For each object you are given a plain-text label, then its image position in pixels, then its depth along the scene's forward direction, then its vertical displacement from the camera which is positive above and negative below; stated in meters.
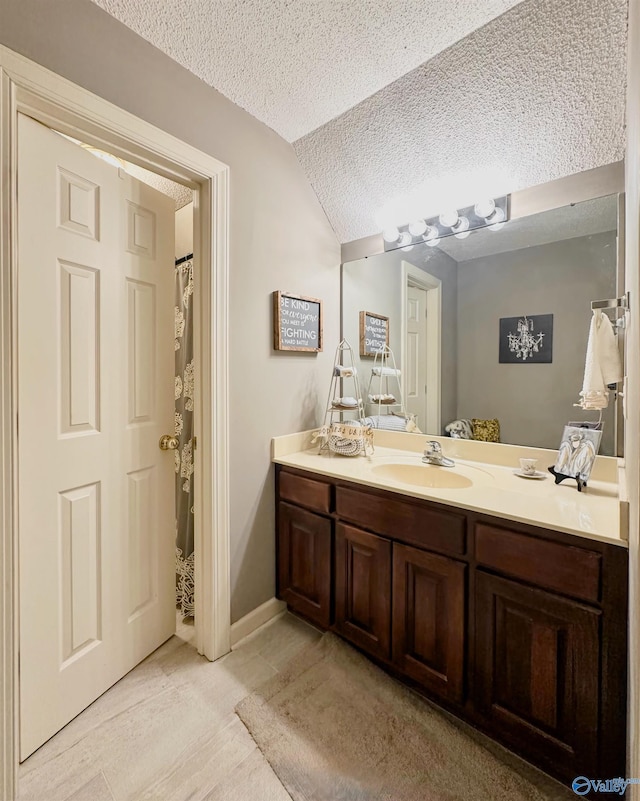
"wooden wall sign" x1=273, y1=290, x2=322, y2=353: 1.77 +0.39
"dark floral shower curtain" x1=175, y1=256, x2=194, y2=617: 1.85 -0.26
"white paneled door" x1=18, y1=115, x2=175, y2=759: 1.13 -0.11
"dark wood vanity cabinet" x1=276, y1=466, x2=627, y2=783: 0.96 -0.73
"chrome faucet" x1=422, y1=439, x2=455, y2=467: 1.66 -0.29
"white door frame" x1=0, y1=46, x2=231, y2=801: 0.97 +0.30
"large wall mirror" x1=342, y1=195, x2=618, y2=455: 1.45 +0.40
